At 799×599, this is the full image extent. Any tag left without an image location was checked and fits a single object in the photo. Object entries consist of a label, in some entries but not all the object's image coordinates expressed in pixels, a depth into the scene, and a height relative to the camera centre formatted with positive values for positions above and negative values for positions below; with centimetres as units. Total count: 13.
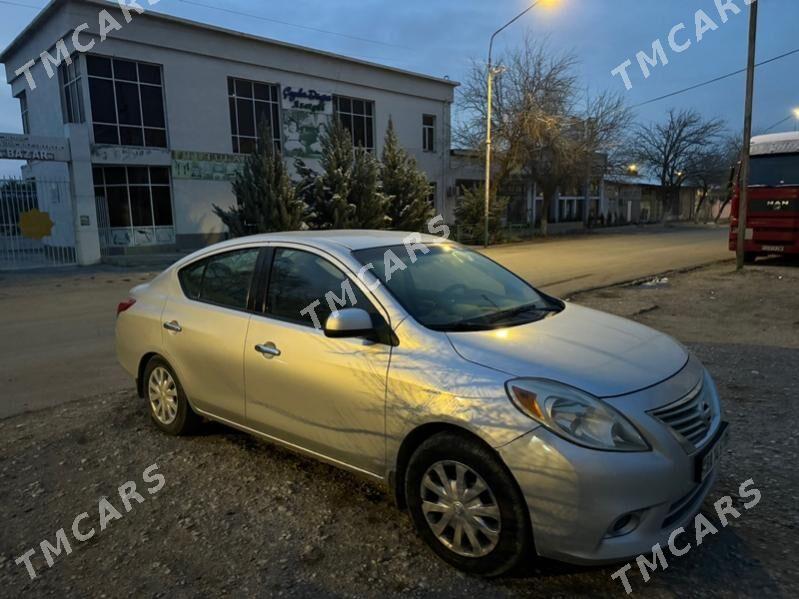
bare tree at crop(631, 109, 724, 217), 4631 +444
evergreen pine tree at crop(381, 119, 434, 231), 2423 +105
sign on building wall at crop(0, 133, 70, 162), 1716 +230
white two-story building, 2188 +459
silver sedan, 247 -89
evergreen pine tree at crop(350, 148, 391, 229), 2203 +73
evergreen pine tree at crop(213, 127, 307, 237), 1988 +62
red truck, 1385 +20
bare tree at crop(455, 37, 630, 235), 2931 +410
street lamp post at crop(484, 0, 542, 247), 2434 +259
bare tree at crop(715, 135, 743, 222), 5632 +557
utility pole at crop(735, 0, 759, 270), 1309 +135
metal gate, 1800 -26
